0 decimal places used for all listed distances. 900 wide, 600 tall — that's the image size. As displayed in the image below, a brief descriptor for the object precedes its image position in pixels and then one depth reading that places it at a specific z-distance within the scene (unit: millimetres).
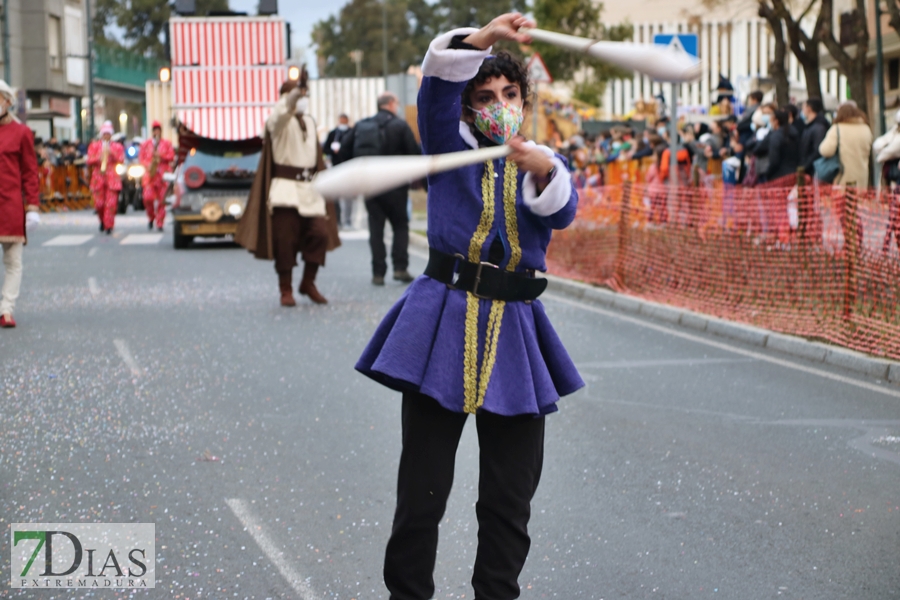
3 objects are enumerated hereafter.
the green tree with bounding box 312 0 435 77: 98000
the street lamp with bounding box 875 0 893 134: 24517
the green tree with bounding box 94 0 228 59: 83625
